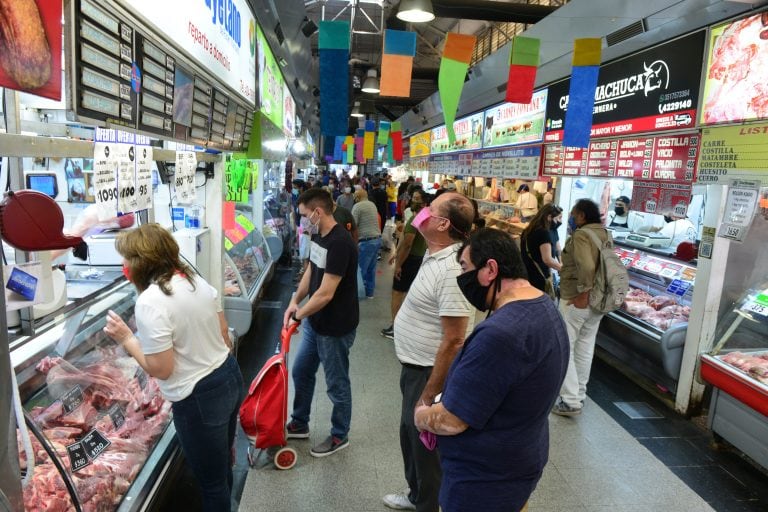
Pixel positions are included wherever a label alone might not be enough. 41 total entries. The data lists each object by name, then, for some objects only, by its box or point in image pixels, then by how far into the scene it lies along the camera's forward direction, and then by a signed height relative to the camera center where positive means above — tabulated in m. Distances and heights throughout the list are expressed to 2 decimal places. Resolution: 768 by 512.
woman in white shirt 2.32 -0.81
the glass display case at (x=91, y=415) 2.22 -1.28
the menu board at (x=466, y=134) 12.02 +1.36
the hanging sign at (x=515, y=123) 8.73 +1.29
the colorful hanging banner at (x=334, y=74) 6.14 +1.35
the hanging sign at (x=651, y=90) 5.18 +1.23
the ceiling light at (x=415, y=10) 5.34 +1.80
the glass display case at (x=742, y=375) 3.76 -1.31
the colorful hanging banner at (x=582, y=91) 5.45 +1.12
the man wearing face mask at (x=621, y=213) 7.07 -0.20
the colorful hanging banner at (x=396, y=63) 5.89 +1.38
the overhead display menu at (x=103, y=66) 2.03 +0.42
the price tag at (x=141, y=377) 3.24 -1.31
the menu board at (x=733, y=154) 4.27 +0.45
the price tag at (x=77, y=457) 2.28 -1.31
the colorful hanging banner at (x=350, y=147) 23.45 +1.52
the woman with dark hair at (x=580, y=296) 4.49 -0.89
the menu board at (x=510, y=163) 8.88 +0.54
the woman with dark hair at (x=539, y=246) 5.69 -0.59
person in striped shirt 2.59 -0.68
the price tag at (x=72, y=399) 2.54 -1.18
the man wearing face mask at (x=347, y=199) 10.58 -0.38
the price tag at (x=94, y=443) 2.41 -1.33
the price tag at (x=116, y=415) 2.82 -1.37
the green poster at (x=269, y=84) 6.66 +1.37
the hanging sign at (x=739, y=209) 4.30 -0.02
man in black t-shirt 3.40 -0.91
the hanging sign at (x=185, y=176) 3.38 -0.04
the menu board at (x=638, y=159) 5.36 +0.48
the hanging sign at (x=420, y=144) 17.97 +1.54
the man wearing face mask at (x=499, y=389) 1.79 -0.70
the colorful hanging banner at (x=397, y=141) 17.12 +1.43
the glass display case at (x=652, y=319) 5.02 -1.25
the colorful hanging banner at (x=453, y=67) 5.50 +1.29
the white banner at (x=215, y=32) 2.77 +0.97
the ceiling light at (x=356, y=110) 20.77 +2.93
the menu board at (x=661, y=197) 5.49 +0.04
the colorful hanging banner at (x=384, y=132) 19.09 +1.88
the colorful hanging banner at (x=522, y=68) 5.76 +1.39
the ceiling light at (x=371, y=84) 13.40 +2.60
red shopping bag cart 3.16 -1.40
